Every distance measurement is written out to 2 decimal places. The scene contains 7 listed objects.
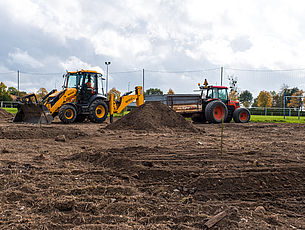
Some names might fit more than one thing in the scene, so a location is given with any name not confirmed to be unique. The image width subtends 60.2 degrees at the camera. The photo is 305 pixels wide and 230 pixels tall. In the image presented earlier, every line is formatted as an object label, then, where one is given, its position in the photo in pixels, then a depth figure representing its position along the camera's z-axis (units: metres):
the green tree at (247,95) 79.75
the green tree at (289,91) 46.88
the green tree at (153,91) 68.26
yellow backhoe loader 12.64
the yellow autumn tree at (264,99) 48.26
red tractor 14.83
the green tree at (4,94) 43.25
